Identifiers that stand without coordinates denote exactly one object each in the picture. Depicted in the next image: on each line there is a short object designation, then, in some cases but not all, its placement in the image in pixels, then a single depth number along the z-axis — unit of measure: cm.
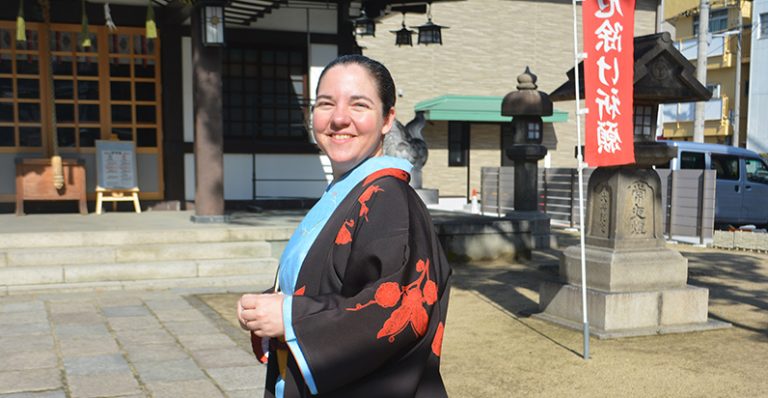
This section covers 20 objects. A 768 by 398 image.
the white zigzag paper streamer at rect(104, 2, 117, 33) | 947
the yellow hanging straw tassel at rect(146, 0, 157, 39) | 888
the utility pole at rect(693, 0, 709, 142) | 1605
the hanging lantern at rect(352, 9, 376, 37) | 1121
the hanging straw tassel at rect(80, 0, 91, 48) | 925
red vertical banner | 562
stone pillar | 614
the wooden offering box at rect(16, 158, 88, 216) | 1016
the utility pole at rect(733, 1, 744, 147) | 3078
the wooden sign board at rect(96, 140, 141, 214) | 1087
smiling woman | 154
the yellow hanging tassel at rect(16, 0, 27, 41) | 911
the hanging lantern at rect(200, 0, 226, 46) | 908
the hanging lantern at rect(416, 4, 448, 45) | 1176
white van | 1456
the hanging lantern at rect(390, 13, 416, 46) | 1241
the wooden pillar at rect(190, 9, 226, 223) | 944
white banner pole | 537
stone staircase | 764
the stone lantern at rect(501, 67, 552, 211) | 1185
